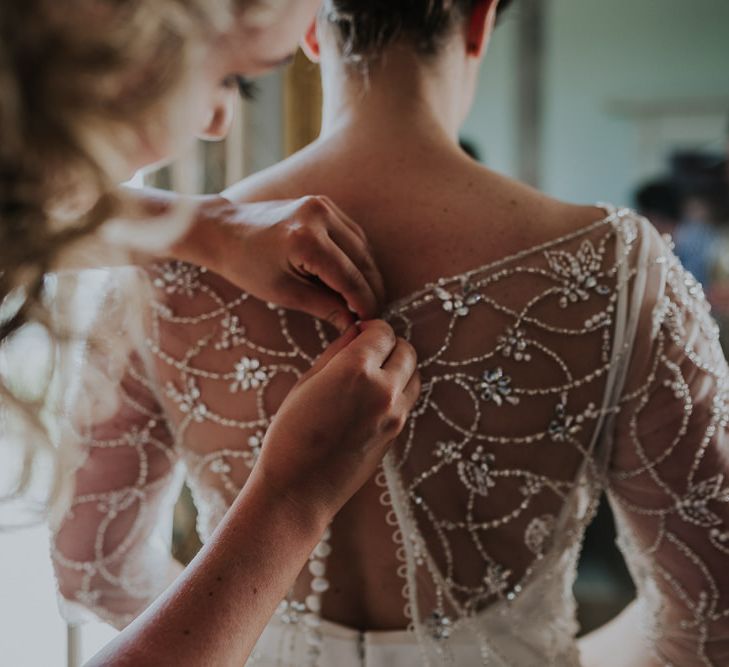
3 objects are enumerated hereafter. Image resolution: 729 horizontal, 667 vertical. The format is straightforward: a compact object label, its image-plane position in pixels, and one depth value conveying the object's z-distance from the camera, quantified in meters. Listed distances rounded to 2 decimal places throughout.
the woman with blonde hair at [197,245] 0.49
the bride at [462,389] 0.83
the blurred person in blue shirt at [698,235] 4.56
